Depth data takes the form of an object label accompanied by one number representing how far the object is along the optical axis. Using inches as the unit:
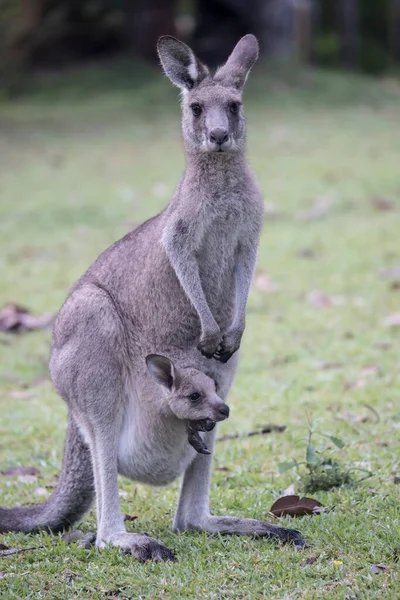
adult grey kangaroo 271.7
